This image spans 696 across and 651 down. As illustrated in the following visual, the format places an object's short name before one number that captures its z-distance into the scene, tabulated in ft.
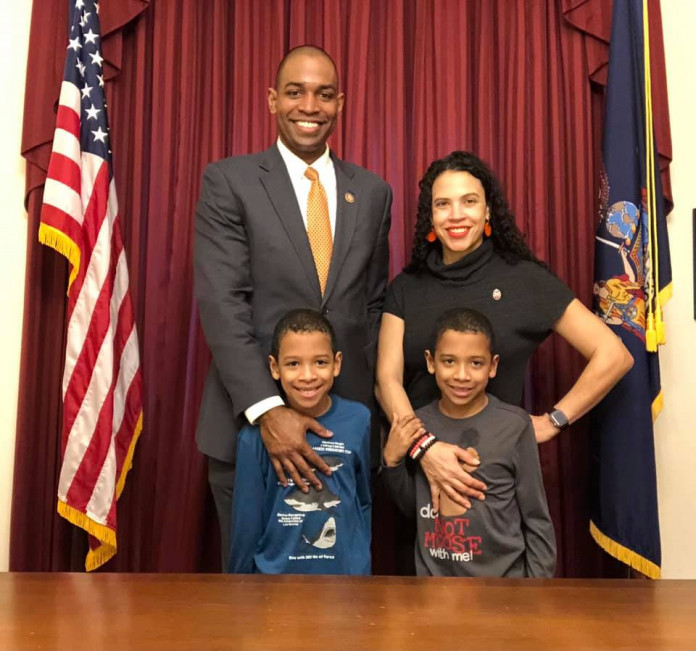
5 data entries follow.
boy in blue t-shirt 7.42
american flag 9.73
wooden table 3.55
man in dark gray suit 7.97
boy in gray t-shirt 7.38
